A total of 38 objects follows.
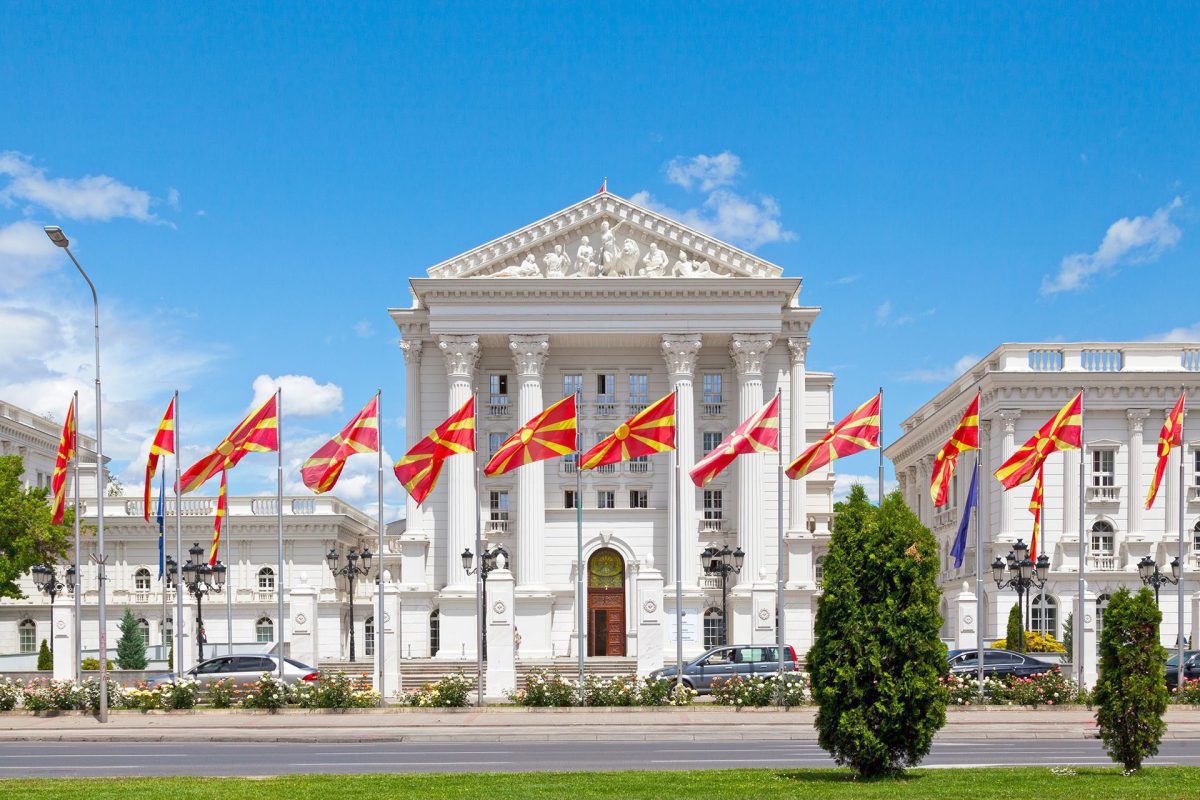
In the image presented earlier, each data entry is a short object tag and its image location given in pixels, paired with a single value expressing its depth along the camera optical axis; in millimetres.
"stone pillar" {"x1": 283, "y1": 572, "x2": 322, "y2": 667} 51156
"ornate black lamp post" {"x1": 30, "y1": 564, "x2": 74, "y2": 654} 48938
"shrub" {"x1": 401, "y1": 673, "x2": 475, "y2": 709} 42156
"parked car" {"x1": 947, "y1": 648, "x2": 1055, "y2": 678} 47000
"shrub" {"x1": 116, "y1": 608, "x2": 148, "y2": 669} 61344
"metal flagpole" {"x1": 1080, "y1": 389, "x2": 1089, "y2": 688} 44562
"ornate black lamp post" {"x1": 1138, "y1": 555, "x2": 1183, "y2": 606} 49031
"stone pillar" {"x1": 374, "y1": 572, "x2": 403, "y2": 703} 46503
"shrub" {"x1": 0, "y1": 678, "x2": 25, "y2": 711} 42625
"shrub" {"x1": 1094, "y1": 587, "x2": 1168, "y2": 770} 22766
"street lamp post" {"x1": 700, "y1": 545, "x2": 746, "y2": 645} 51406
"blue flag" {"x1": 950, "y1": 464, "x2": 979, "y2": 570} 47812
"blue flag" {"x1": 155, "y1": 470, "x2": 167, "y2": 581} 52909
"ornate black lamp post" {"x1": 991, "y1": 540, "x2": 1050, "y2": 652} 46312
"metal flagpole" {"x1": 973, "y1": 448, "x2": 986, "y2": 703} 42656
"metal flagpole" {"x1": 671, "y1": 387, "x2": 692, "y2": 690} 43509
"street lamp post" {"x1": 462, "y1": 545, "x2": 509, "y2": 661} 48656
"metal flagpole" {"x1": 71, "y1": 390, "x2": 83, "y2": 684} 44769
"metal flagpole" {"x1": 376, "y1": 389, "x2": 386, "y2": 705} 44250
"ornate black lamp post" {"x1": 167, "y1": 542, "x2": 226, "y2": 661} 49219
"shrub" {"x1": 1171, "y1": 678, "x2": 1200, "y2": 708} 41812
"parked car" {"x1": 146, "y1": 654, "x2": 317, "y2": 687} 48141
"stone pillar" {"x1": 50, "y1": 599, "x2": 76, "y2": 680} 46688
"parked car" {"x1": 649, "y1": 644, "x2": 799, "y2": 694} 46844
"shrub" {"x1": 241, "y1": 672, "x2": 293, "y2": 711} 41375
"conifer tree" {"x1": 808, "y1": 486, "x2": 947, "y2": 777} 22172
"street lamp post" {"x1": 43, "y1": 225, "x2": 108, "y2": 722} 38306
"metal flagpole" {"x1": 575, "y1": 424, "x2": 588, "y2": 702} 46531
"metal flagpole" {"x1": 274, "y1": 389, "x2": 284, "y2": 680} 44875
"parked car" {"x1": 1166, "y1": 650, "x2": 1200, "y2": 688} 47094
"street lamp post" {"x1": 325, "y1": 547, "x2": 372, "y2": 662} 52741
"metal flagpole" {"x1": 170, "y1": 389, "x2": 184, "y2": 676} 45406
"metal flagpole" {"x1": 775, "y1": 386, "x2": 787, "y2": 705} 42056
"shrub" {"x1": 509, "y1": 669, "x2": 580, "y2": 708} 41625
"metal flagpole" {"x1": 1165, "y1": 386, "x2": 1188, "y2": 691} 47025
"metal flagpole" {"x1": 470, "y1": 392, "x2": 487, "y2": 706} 42600
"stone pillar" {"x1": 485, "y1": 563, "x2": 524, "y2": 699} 45656
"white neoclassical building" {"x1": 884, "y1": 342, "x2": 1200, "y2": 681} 67500
